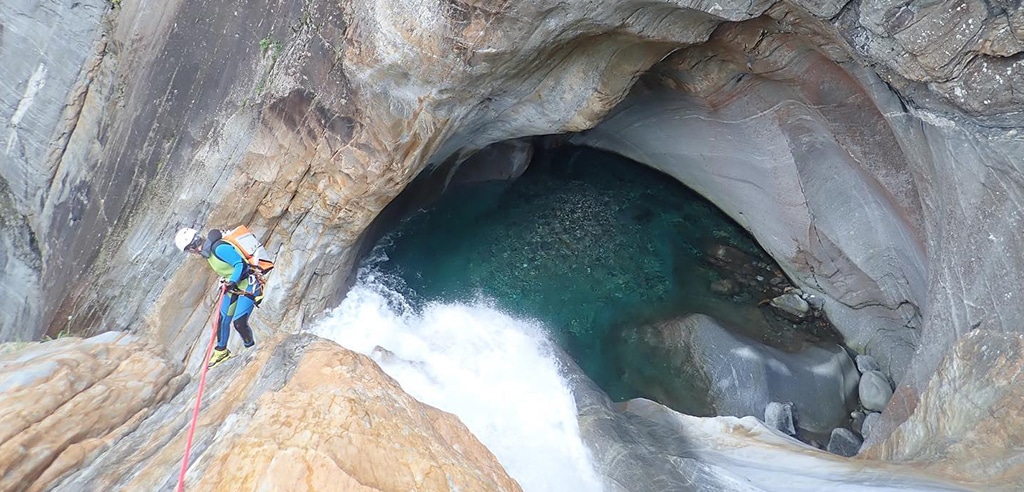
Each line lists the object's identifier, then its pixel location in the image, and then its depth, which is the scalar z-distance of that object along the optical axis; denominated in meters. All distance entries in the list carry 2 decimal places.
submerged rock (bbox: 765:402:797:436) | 8.16
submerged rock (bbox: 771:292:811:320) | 10.17
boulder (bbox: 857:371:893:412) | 8.52
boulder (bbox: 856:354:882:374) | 9.11
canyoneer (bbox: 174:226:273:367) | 5.89
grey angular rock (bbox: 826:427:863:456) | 7.95
